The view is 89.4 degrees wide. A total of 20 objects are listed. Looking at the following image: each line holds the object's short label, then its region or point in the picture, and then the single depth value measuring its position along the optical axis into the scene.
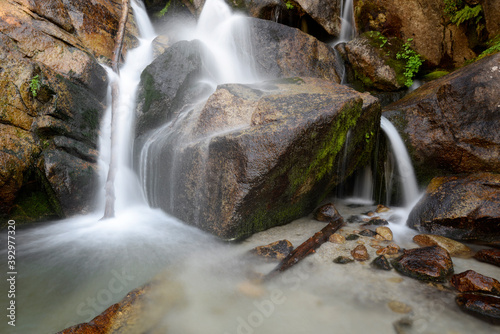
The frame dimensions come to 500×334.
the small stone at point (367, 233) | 4.37
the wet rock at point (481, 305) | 2.44
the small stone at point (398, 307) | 2.61
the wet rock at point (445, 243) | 3.80
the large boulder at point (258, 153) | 3.95
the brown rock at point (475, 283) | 2.74
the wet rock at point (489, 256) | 3.48
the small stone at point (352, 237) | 4.26
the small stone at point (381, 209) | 5.73
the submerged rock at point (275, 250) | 3.73
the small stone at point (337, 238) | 4.14
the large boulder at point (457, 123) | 5.15
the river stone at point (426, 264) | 3.10
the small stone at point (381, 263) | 3.38
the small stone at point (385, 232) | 4.24
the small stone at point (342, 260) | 3.59
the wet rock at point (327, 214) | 5.20
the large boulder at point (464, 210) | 4.21
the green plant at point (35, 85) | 5.37
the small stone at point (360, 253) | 3.63
